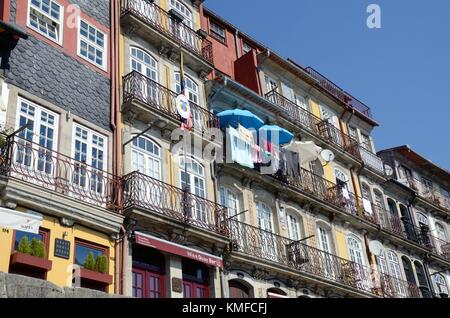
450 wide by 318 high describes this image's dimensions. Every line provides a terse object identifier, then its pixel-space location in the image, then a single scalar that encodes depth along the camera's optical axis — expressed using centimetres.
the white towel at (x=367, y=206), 2562
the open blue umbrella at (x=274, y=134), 2021
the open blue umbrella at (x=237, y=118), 1938
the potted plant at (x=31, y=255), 1189
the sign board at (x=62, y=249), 1276
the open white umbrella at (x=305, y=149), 2220
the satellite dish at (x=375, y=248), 2452
